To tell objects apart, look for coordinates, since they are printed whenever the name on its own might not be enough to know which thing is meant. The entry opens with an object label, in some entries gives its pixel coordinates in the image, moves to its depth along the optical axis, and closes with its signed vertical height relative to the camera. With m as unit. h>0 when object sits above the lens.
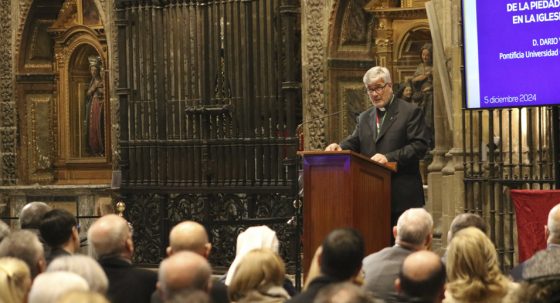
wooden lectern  11.45 -0.48
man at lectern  12.26 -0.13
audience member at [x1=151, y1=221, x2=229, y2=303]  8.97 -0.55
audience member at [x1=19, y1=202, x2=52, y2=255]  11.72 -0.55
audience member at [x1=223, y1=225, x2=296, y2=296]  9.54 -0.61
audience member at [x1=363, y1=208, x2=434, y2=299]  9.15 -0.66
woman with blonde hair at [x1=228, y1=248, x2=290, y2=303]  8.16 -0.68
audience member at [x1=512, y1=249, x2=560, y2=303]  6.87 -0.61
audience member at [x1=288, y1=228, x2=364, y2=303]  7.87 -0.58
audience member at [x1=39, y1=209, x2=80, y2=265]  10.00 -0.56
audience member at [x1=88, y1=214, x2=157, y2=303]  8.74 -0.65
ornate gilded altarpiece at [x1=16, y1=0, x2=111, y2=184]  26.29 +0.38
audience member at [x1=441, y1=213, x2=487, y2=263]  10.08 -0.57
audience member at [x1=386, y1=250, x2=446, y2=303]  7.18 -0.60
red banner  13.10 -0.70
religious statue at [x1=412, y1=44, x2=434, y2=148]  21.32 +0.35
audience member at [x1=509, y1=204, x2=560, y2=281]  9.34 -0.56
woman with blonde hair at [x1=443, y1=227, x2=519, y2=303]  8.28 -0.69
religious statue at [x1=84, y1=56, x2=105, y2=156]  27.86 +0.18
